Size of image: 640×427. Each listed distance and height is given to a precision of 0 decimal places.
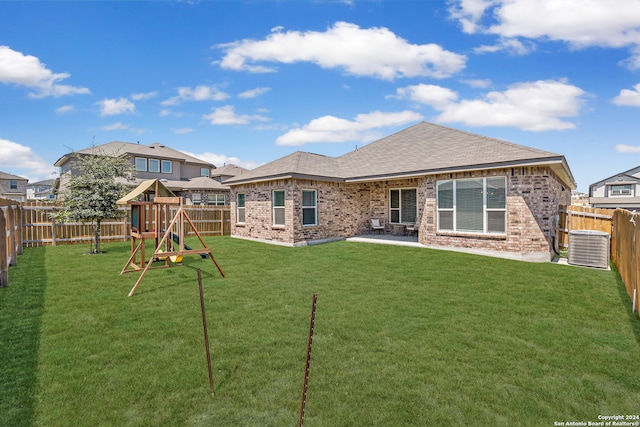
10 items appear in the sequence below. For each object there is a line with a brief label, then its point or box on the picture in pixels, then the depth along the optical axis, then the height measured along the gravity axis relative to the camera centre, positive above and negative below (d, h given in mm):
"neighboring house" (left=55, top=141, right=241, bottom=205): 29391 +4452
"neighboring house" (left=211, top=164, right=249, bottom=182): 41500 +5264
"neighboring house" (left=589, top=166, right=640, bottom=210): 33844 +2535
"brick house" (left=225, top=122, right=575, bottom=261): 10891 +693
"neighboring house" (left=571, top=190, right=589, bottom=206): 37906 +867
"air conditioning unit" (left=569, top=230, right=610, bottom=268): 9852 -1286
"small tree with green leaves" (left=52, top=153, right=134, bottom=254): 12961 +773
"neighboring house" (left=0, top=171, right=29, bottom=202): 51425 +4856
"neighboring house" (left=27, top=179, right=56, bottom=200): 68938 +5690
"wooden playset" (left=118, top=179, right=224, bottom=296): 9539 -137
